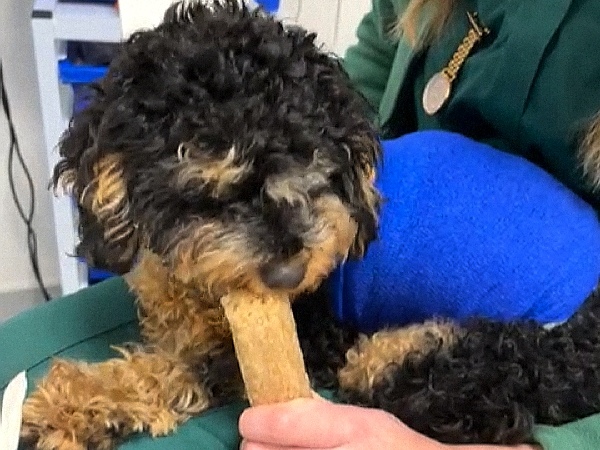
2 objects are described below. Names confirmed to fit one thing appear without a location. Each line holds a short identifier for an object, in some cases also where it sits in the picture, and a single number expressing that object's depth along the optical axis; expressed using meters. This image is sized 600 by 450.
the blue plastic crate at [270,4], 1.51
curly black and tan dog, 0.77
